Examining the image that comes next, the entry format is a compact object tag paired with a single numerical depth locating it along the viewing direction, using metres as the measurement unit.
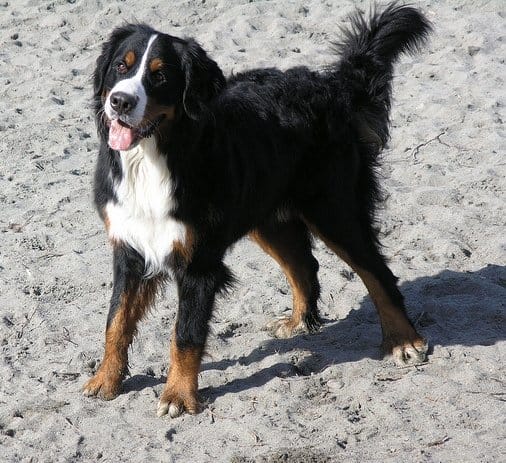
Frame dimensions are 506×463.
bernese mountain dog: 10.04
